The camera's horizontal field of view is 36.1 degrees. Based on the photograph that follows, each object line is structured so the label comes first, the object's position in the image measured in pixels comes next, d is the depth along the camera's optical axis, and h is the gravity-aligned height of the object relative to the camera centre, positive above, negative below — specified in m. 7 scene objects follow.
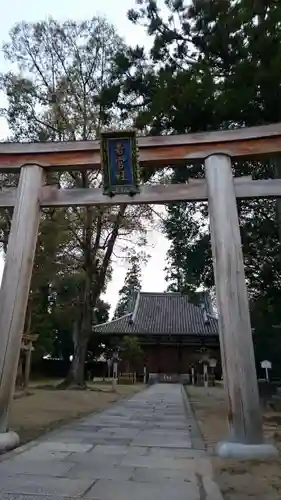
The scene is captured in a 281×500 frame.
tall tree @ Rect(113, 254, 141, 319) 39.78 +10.57
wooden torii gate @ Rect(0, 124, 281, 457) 4.76 +2.43
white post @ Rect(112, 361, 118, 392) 17.90 +1.57
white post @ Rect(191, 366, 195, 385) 25.57 +1.65
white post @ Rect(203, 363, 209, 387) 23.64 +1.79
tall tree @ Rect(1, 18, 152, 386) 16.30 +8.83
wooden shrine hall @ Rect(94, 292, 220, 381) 27.14 +4.16
